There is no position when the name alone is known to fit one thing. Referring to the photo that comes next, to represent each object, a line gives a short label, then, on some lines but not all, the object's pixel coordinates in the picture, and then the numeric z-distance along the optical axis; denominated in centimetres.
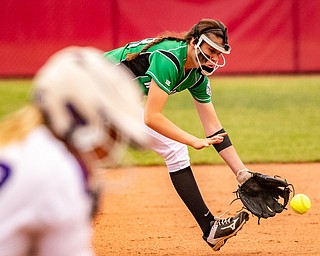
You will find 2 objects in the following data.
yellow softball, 1206
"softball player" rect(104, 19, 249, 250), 963
